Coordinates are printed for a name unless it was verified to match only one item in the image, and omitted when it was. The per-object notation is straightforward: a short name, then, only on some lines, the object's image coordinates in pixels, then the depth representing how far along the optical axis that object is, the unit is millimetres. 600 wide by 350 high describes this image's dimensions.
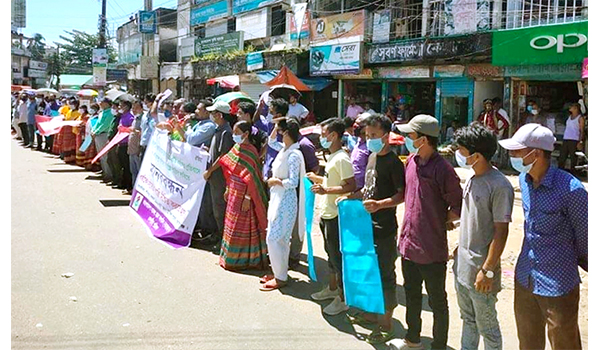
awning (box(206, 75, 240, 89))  24078
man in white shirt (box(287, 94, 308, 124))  10780
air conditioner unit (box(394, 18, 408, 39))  18312
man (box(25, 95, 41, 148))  18656
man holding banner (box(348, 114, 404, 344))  4344
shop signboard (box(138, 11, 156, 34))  38438
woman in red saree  6051
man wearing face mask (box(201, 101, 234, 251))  6773
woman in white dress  5449
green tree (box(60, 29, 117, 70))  71625
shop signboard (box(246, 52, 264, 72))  23750
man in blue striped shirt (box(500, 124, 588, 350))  3113
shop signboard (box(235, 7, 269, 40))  26734
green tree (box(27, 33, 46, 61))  75625
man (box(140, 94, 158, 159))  9602
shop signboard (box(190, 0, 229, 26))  30609
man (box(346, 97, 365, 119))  18078
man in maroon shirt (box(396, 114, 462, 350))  3914
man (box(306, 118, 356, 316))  4824
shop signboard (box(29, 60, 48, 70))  66688
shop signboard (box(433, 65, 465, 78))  15556
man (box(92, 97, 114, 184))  11891
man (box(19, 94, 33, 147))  18844
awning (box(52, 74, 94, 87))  51469
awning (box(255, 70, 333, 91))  21328
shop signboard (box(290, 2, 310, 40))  21919
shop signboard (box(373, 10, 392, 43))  17938
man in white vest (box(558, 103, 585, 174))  12398
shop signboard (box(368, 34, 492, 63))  14375
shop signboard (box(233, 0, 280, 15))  26800
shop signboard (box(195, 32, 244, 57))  27552
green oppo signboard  12078
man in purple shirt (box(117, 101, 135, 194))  10859
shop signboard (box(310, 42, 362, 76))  18641
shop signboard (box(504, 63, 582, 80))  12742
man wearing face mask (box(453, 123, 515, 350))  3400
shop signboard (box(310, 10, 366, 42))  18891
